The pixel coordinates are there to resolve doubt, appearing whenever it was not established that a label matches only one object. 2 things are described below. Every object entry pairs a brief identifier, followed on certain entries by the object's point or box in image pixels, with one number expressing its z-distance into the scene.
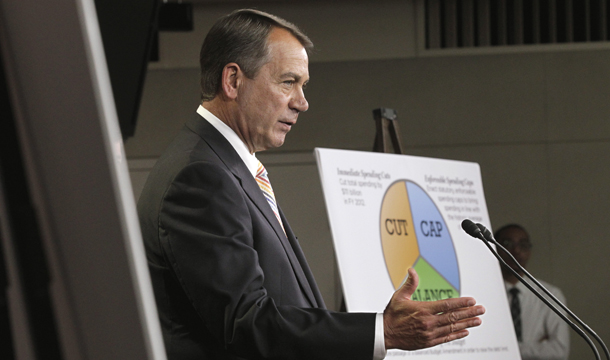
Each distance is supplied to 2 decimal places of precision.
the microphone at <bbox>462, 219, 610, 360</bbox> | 4.38
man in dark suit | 4.01
